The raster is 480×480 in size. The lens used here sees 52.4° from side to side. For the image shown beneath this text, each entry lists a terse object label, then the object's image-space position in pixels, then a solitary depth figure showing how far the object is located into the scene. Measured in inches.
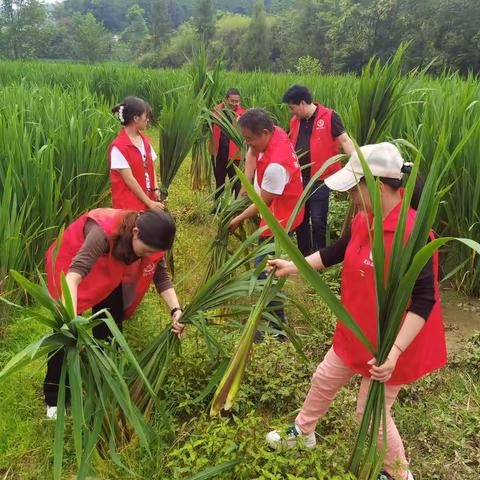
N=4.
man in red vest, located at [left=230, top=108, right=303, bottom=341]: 100.4
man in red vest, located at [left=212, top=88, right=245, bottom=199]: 184.4
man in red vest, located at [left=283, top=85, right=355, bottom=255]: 134.0
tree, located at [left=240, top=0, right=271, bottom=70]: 1534.2
